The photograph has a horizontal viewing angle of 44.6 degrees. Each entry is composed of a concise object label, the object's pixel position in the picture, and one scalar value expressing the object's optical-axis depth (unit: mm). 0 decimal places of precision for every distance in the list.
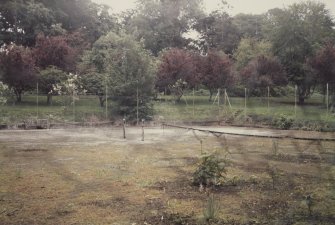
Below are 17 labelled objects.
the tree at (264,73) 36194
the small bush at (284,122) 24516
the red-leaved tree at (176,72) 34938
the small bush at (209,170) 10086
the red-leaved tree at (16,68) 28891
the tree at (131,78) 29594
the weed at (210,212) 7594
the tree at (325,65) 32406
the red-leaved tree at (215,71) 36188
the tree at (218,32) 57309
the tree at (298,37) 38594
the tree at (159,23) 51781
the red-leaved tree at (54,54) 32656
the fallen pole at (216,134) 19522
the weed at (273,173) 10456
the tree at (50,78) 30688
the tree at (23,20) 40125
